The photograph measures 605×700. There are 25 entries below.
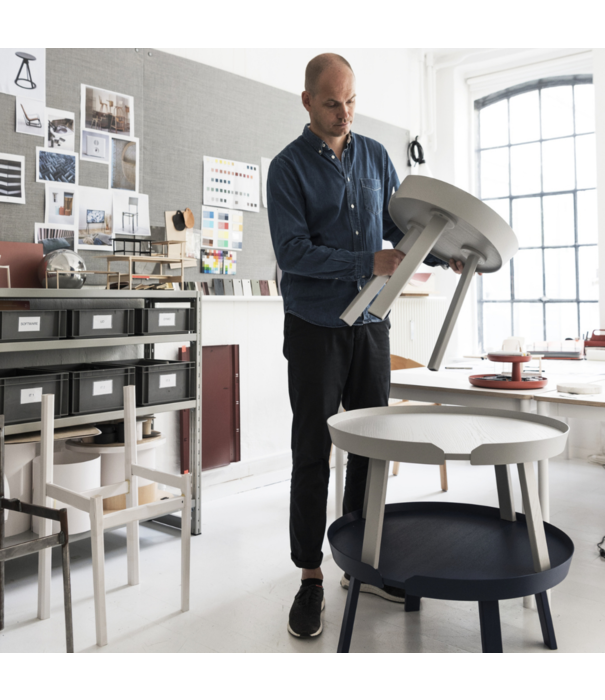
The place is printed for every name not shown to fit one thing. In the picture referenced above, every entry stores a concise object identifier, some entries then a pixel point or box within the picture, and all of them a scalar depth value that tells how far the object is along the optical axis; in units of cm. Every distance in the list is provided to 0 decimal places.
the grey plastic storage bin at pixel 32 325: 204
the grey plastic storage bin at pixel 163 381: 243
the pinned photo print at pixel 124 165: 280
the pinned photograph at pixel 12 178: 245
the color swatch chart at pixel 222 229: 321
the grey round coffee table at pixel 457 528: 129
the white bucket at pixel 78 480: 219
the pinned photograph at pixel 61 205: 258
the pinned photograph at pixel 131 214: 281
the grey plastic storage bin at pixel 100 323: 223
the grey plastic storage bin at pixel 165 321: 246
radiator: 441
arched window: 441
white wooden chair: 174
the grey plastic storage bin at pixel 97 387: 223
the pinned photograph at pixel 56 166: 256
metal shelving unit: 209
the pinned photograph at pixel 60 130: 258
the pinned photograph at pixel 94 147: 270
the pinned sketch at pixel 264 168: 348
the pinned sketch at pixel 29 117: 249
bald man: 177
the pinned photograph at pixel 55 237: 257
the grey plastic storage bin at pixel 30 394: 206
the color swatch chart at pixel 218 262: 321
